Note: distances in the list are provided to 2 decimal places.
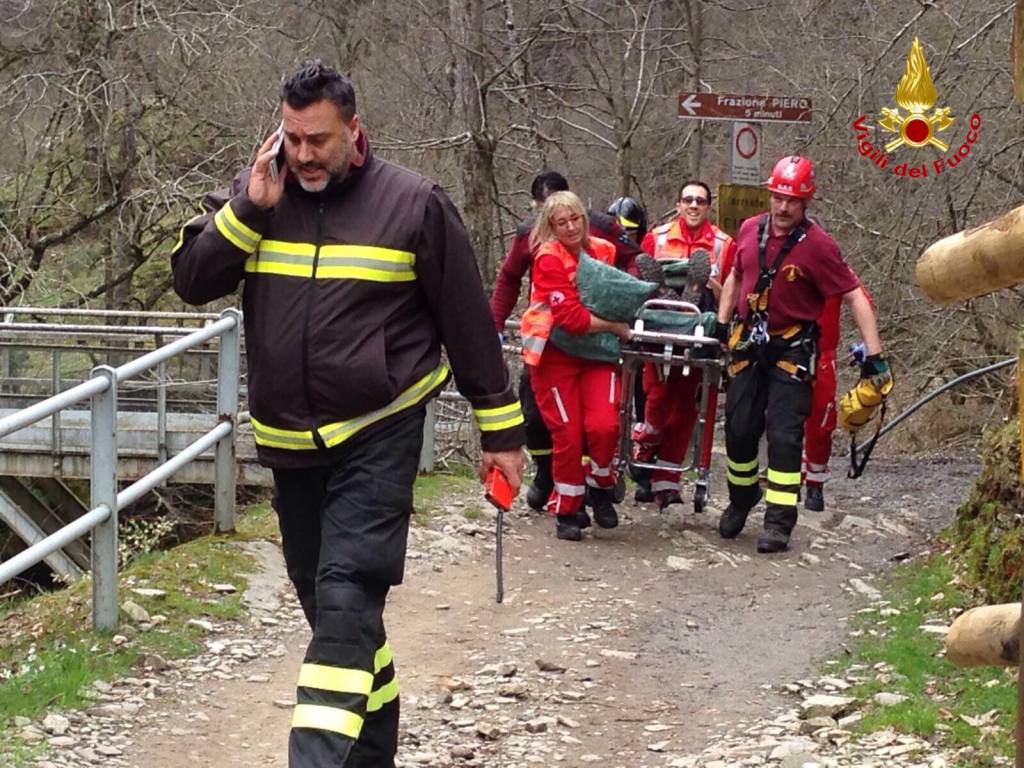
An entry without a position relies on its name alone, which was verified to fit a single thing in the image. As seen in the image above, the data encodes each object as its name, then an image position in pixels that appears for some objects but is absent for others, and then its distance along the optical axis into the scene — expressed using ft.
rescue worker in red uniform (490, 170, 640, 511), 29.27
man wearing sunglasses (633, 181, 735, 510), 30.91
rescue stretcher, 28.35
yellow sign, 36.78
